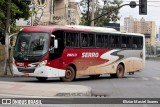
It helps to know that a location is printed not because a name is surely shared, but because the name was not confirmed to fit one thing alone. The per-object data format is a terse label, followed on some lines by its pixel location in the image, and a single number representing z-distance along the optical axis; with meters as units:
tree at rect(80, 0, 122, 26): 74.12
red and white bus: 24.78
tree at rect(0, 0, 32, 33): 34.70
